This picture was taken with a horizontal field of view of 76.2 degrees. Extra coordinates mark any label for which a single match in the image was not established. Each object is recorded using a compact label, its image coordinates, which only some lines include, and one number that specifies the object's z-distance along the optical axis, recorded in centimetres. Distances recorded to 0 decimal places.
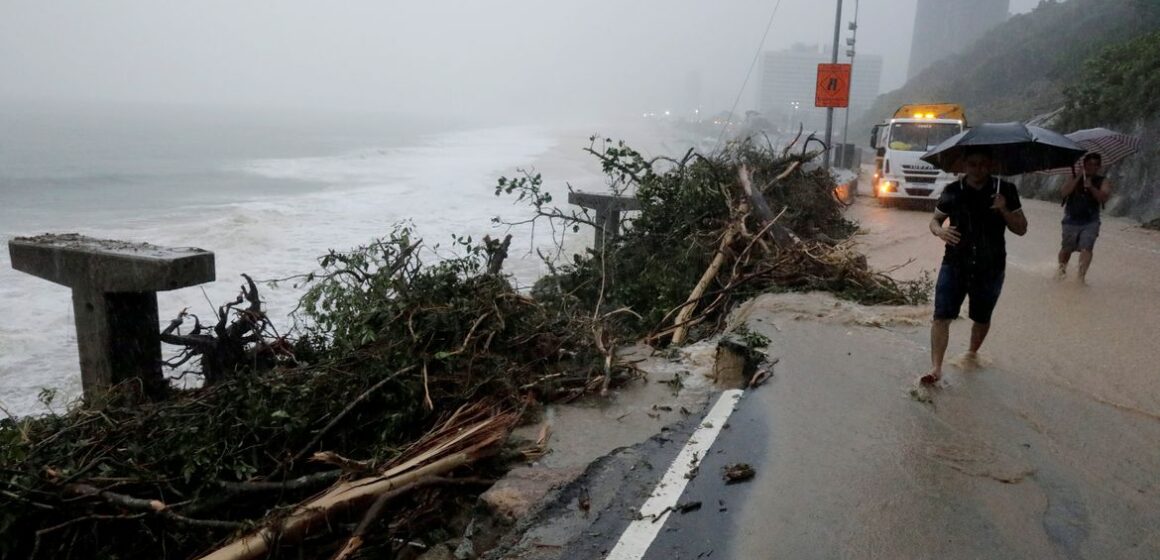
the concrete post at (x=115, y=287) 676
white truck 1778
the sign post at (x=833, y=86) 2016
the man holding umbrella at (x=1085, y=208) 855
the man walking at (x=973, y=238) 509
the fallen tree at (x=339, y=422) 393
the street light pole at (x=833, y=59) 2155
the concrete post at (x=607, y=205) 1209
